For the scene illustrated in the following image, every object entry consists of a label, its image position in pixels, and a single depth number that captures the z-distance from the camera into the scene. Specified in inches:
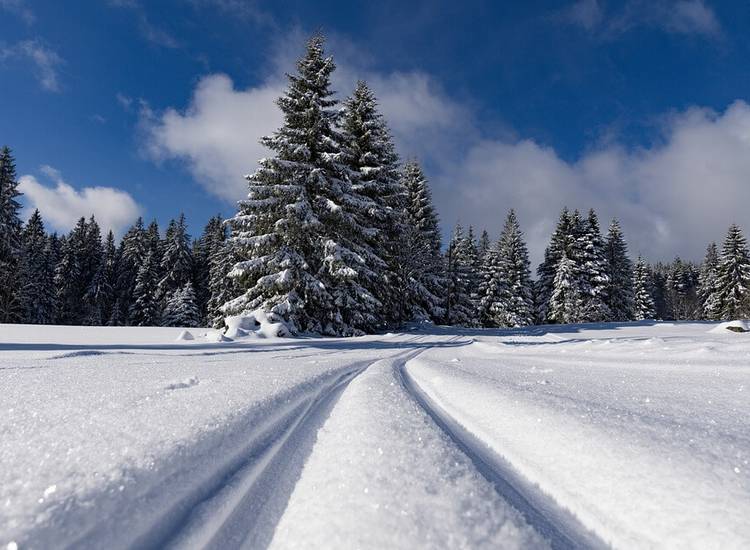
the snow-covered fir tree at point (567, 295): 1112.2
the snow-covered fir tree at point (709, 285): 1371.8
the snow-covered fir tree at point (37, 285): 1099.6
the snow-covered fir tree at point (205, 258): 1462.0
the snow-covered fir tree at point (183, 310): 1240.2
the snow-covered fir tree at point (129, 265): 1451.8
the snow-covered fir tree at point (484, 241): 1997.2
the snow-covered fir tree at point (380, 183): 649.0
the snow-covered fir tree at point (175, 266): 1395.2
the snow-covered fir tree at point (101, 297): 1451.8
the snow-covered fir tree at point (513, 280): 1199.2
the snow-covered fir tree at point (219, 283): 1012.5
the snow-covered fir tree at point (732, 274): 1259.2
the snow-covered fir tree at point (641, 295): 1571.1
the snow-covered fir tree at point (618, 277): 1210.6
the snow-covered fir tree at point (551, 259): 1201.4
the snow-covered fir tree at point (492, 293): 1208.8
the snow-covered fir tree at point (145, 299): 1363.2
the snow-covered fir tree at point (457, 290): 1029.8
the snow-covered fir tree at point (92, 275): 1457.2
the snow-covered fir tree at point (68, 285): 1473.9
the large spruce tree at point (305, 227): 466.6
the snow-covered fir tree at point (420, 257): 810.8
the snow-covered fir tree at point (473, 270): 1257.9
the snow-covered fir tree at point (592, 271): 1112.2
